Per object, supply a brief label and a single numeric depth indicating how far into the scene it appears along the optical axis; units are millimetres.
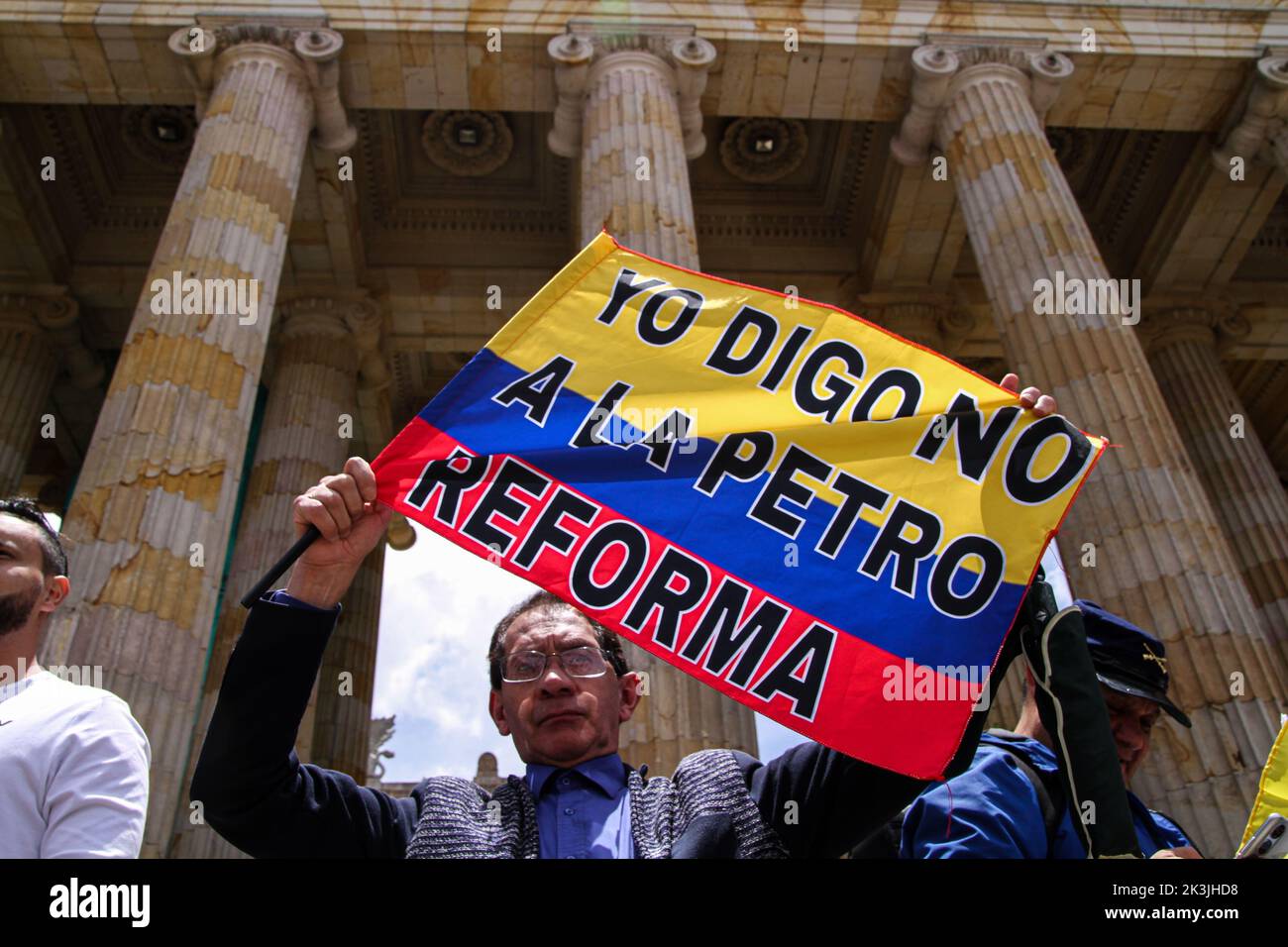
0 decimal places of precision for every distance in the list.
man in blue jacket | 2758
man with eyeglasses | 2717
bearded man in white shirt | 2533
